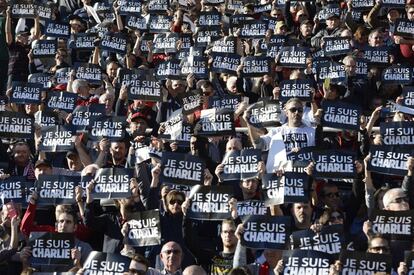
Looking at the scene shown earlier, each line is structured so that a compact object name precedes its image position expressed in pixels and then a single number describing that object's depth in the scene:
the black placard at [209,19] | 20.86
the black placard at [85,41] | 20.92
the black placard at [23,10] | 21.69
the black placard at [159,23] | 21.14
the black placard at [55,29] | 21.34
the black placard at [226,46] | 19.33
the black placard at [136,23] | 21.28
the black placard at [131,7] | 21.70
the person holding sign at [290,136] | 15.11
